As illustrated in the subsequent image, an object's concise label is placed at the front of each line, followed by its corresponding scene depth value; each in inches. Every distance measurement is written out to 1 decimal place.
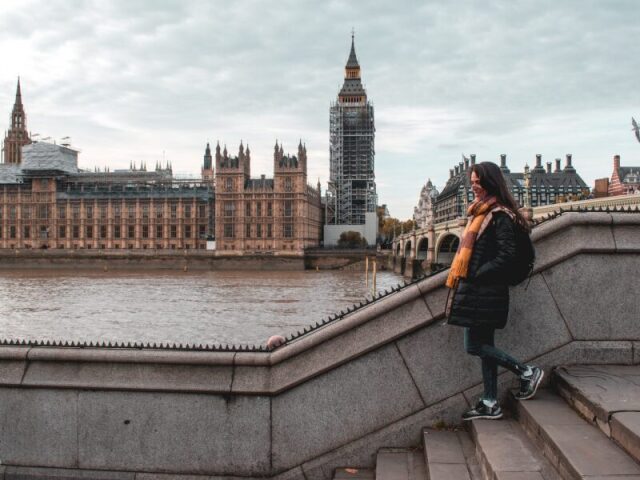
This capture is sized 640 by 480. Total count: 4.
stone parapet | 168.7
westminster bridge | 1795.9
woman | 152.2
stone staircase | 119.7
